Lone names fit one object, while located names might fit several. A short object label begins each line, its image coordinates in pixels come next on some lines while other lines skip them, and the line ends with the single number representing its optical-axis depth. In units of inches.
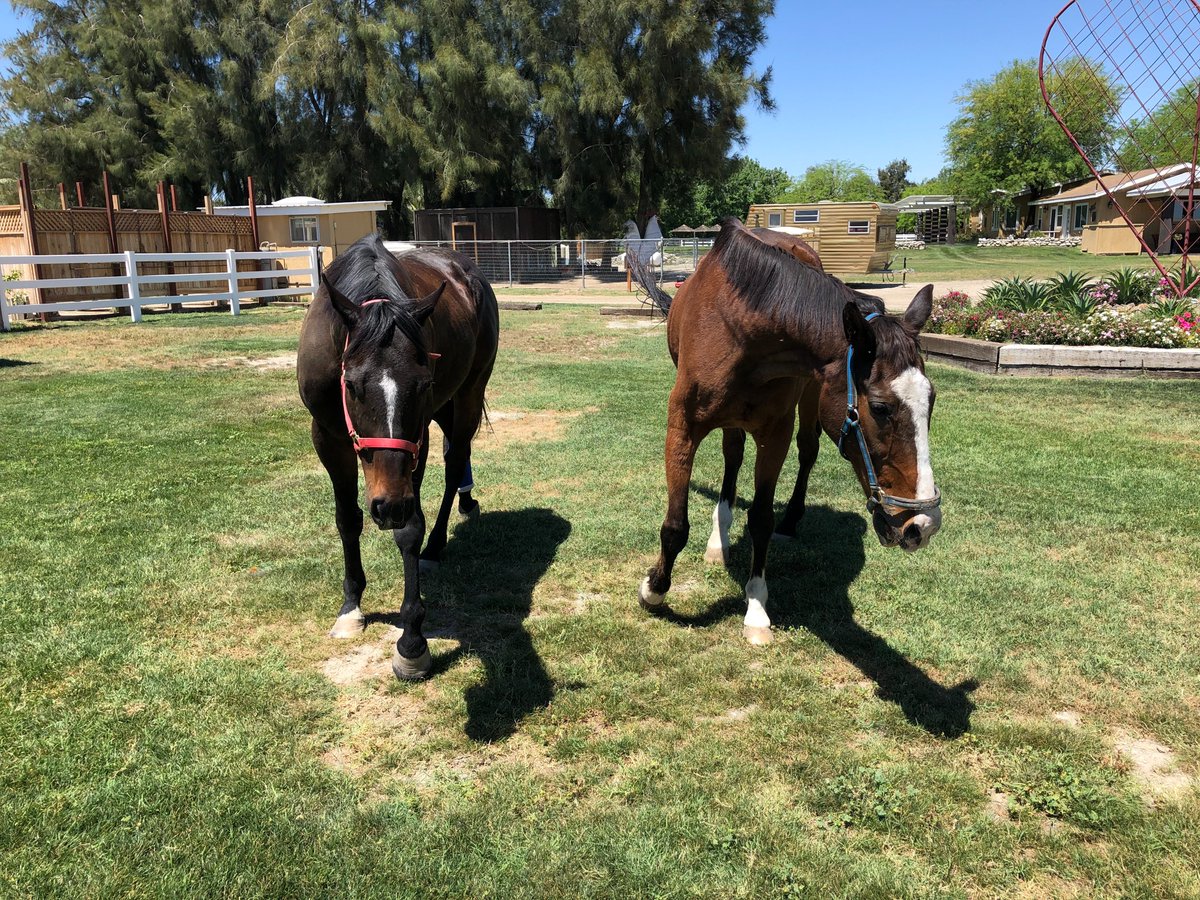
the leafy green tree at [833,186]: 3513.8
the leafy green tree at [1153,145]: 1775.1
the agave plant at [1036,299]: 460.4
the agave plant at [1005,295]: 473.4
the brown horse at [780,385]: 111.2
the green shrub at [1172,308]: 417.4
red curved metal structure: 418.0
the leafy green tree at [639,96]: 1149.1
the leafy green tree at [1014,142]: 2256.4
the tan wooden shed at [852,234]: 1106.1
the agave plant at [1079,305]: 427.5
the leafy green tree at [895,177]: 4320.9
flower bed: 396.8
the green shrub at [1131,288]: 486.6
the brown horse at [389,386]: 110.5
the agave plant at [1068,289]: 449.9
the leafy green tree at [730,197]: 2691.7
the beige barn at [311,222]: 1116.5
